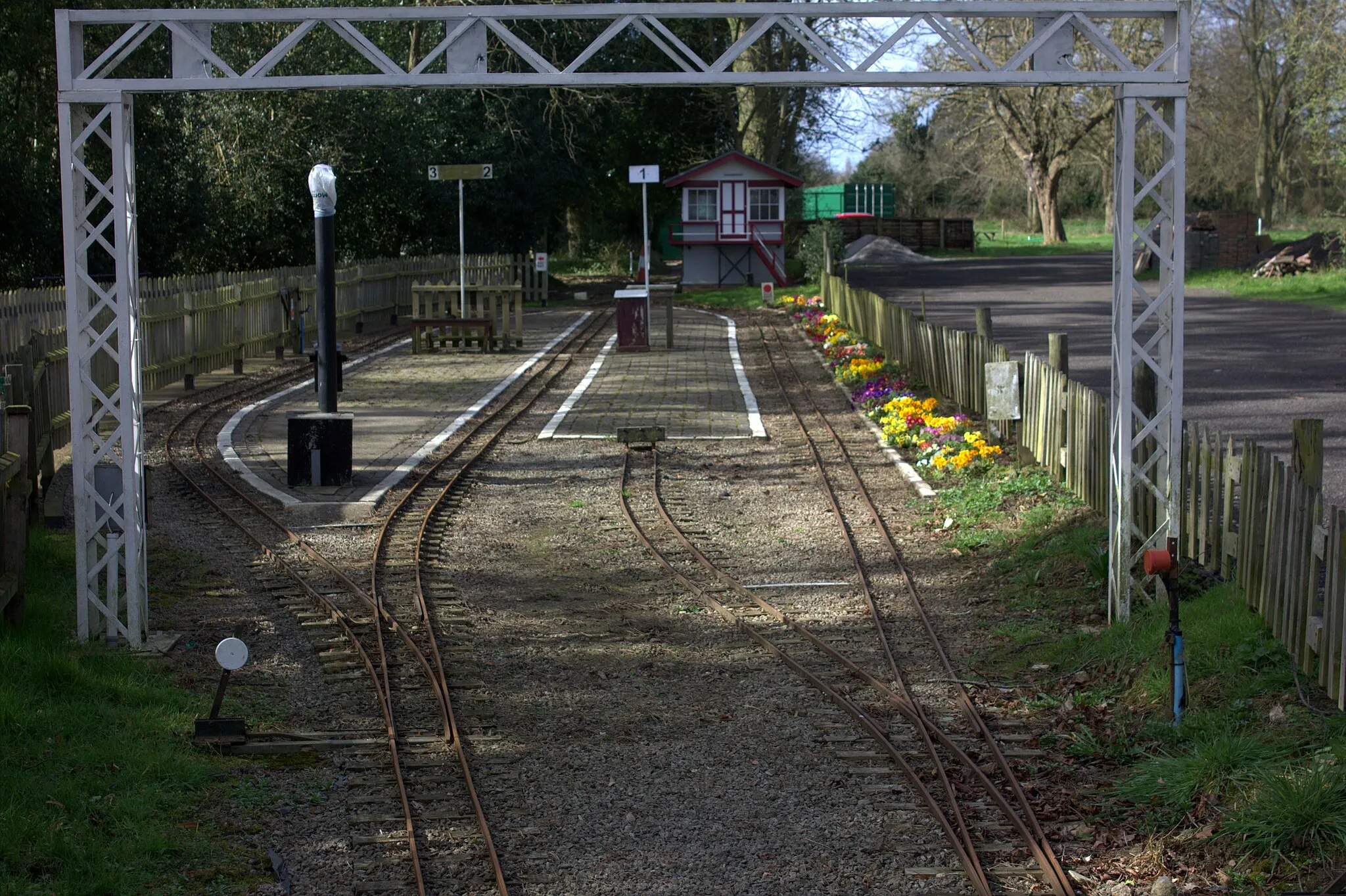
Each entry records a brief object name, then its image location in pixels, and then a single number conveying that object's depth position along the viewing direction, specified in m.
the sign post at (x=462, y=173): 21.88
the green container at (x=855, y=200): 74.94
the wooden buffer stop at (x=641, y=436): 15.86
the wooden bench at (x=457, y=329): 26.48
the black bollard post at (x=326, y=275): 15.01
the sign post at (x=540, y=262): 39.66
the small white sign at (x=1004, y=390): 13.77
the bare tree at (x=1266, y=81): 60.53
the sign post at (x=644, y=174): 24.73
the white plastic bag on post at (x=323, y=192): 15.46
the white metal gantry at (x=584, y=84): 8.05
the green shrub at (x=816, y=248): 41.72
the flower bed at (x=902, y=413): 14.06
